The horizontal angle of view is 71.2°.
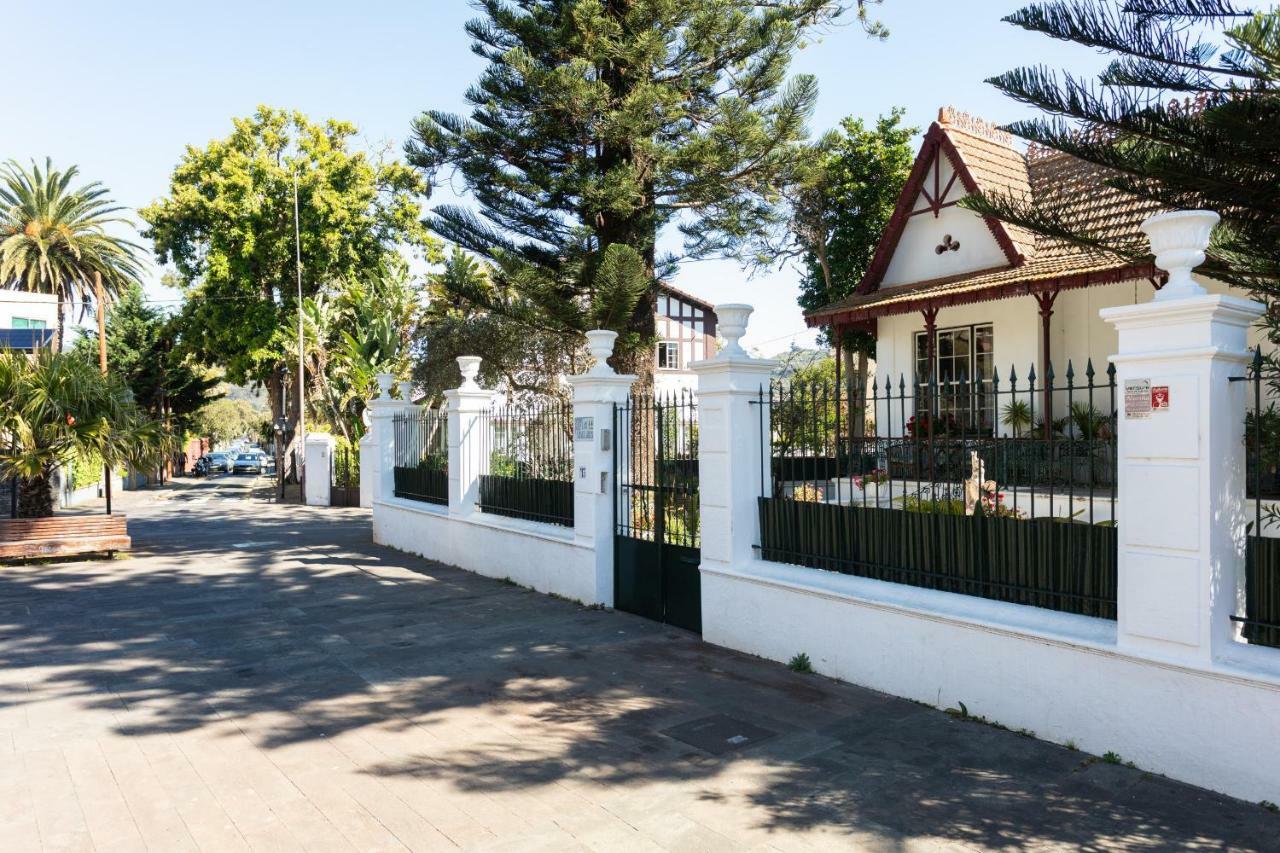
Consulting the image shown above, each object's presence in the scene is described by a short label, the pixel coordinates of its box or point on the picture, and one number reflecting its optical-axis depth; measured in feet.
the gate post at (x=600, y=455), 28.40
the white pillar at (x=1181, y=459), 14.02
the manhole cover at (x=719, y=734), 16.69
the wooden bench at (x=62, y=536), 40.29
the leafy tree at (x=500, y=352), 65.16
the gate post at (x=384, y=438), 45.01
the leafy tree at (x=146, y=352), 118.83
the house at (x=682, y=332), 146.92
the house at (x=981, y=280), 44.96
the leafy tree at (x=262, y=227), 101.96
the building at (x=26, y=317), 85.30
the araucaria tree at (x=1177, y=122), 18.69
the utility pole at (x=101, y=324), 94.02
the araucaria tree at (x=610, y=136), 39.27
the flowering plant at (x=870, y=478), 20.29
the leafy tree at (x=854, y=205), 72.02
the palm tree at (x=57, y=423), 39.65
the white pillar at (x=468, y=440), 36.42
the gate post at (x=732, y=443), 23.22
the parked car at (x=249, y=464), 153.58
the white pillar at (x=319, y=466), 78.02
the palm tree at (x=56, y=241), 110.01
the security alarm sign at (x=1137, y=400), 14.76
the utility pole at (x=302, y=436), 80.74
